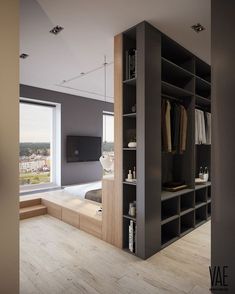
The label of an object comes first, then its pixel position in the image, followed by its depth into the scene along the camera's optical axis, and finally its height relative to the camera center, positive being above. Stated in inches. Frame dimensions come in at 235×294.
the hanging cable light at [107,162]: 117.9 -7.6
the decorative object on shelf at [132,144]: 94.4 +1.9
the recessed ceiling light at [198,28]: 90.7 +53.8
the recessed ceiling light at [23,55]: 122.0 +55.6
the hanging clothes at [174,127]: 105.5 +11.9
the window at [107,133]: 246.2 +19.0
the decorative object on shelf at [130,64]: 96.6 +39.6
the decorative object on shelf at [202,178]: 137.0 -20.1
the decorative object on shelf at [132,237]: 95.0 -40.4
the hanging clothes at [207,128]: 146.1 +14.5
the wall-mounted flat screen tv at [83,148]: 203.5 +0.7
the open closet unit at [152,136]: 90.7 +6.0
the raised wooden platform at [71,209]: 115.1 -38.2
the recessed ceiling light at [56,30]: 94.0 +54.9
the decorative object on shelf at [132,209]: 95.7 -28.0
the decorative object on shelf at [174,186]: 112.3 -20.9
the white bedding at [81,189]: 151.9 -30.9
